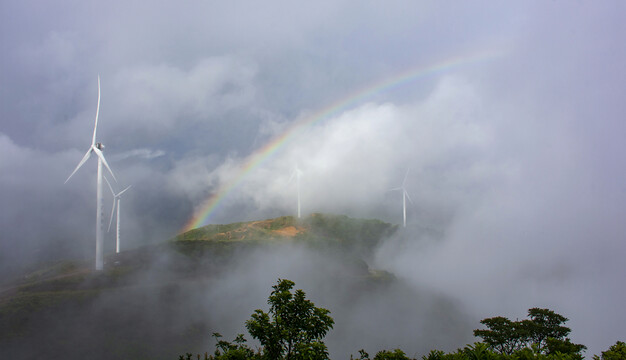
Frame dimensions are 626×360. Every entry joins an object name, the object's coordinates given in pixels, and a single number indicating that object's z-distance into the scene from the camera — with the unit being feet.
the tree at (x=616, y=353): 103.35
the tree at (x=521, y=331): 260.21
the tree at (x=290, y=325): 93.76
